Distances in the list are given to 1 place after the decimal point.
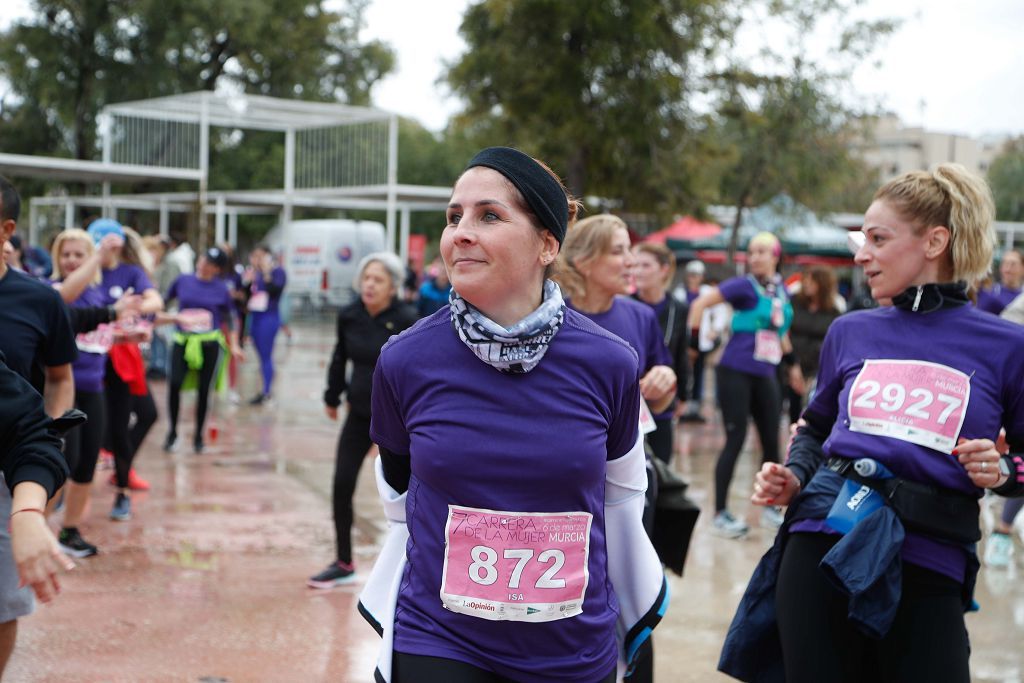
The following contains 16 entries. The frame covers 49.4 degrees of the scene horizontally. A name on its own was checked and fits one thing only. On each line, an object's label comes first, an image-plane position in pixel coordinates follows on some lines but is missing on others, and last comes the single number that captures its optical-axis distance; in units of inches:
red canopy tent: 869.2
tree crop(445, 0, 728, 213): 530.0
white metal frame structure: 719.7
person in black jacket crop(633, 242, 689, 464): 292.0
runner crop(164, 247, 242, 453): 403.5
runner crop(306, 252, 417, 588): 241.4
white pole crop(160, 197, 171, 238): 884.0
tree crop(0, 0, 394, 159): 1122.7
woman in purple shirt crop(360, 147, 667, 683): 95.7
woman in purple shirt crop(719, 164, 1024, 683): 115.4
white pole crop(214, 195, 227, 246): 761.9
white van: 1219.2
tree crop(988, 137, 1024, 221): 2176.4
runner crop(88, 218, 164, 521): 293.0
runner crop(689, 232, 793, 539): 315.0
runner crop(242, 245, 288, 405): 555.8
